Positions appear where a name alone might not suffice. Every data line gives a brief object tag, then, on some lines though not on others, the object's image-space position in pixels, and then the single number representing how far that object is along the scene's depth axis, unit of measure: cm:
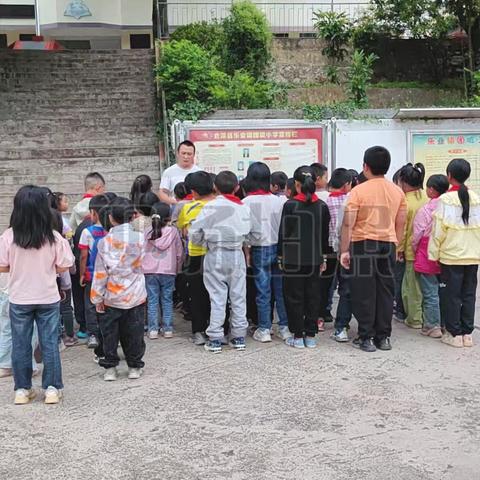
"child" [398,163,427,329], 580
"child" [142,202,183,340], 560
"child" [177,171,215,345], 543
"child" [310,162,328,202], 595
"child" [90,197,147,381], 447
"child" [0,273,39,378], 472
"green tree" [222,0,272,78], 1336
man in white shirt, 660
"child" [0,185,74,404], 405
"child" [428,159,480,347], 523
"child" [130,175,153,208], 573
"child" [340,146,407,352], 515
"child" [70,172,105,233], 558
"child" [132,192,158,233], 546
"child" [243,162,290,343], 550
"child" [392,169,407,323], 604
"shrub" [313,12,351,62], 1410
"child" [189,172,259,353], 519
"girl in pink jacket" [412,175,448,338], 560
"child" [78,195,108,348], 493
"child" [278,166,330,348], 526
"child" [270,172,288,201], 606
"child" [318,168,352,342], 582
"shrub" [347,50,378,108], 1094
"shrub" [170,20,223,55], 1421
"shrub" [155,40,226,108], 1112
